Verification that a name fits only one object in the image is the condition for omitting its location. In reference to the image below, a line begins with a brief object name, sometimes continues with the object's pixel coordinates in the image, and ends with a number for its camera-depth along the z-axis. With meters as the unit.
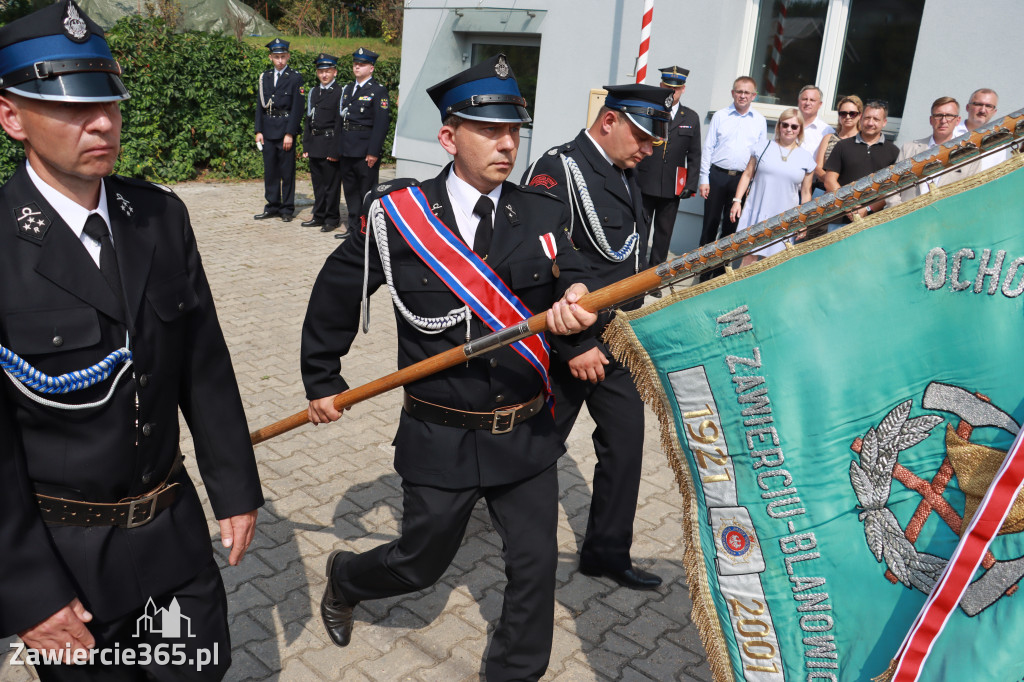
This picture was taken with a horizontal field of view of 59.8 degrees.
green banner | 1.90
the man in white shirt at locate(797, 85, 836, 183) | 8.11
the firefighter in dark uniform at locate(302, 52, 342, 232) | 11.15
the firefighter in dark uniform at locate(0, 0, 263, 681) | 2.04
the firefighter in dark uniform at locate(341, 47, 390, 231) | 10.70
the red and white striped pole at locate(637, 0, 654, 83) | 9.11
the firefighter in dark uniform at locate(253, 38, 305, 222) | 11.74
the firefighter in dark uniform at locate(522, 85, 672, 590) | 3.88
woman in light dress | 7.72
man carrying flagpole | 3.00
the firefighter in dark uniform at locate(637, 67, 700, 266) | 8.36
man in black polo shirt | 7.15
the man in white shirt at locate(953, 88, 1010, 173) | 6.81
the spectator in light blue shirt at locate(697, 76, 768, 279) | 8.80
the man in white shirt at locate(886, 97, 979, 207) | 6.82
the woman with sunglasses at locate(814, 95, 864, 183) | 7.65
